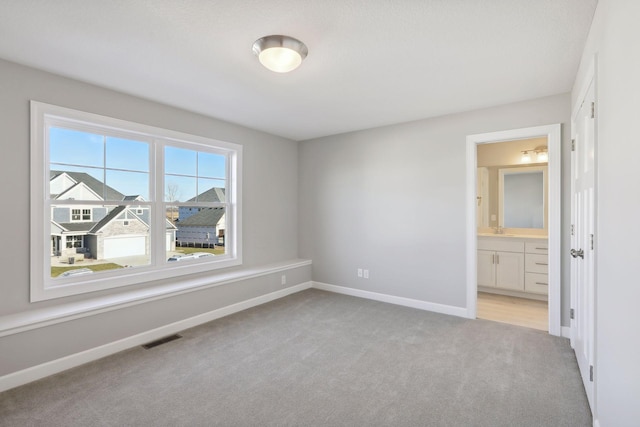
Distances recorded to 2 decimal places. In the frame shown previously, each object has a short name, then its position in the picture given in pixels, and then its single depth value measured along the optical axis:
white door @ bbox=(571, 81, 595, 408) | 1.99
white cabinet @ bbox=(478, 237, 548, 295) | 4.32
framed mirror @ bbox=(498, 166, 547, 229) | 4.80
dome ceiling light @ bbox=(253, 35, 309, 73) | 2.10
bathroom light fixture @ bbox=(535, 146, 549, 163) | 4.71
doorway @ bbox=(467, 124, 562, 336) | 3.16
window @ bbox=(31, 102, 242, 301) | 2.71
